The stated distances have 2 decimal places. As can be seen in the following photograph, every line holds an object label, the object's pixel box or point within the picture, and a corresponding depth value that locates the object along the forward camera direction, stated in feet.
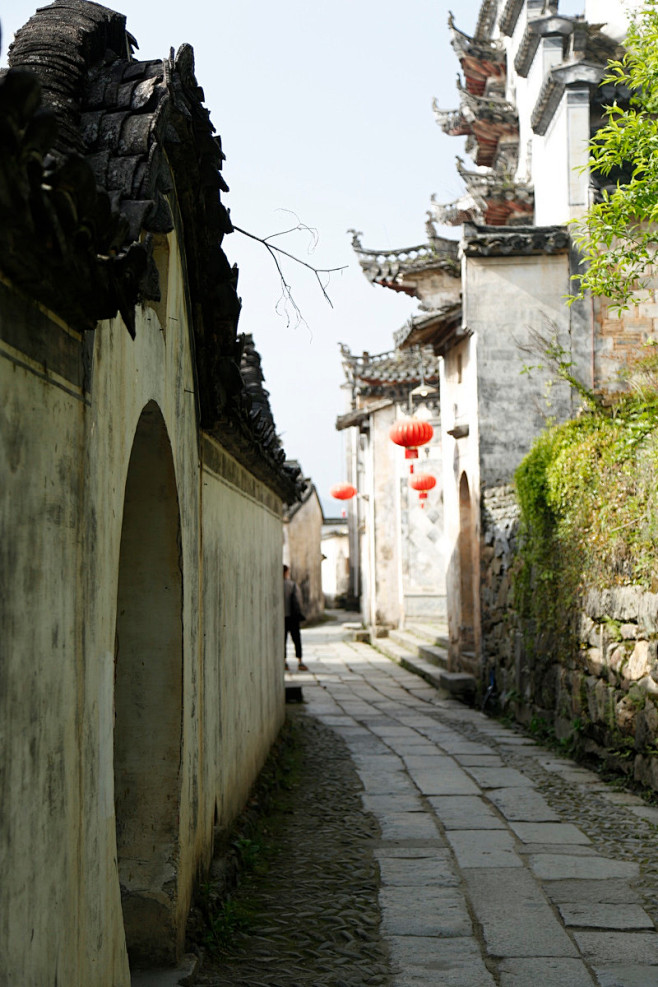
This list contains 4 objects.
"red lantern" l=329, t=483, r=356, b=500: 83.30
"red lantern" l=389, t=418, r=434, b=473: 49.75
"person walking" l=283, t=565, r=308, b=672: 50.26
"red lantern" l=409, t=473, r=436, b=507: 62.80
